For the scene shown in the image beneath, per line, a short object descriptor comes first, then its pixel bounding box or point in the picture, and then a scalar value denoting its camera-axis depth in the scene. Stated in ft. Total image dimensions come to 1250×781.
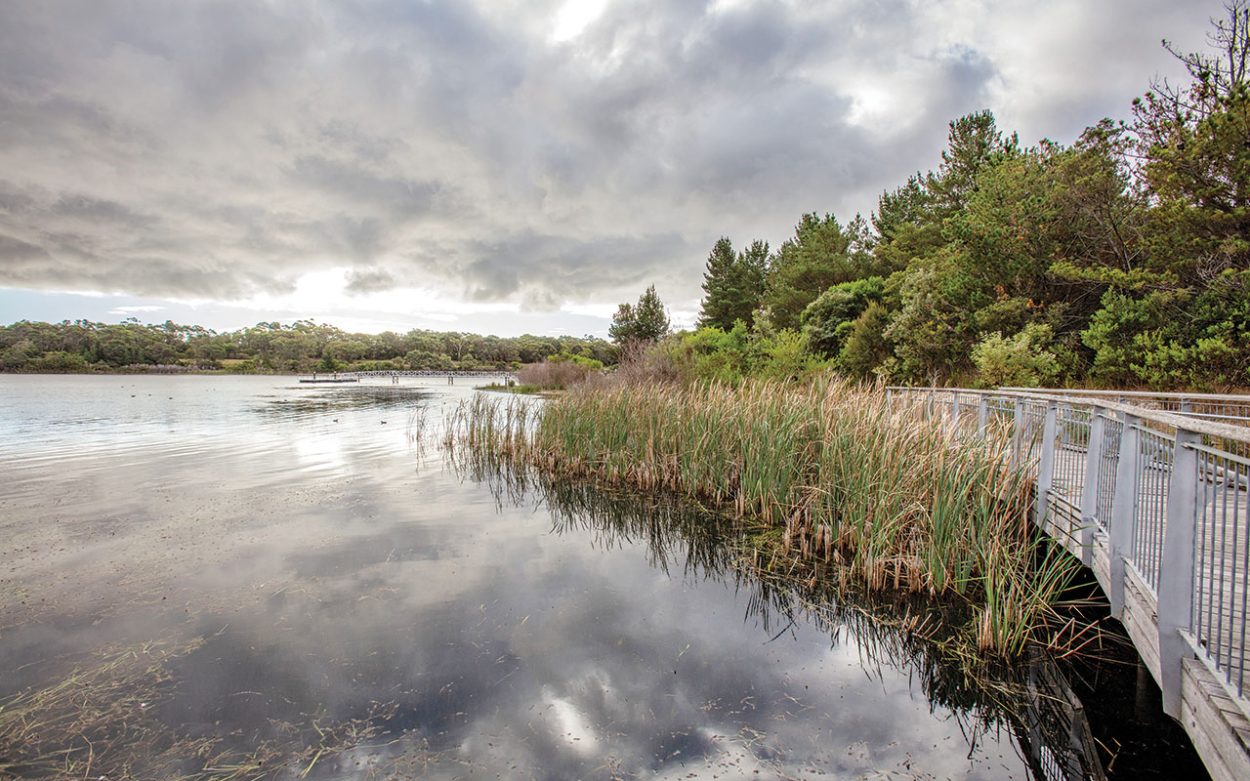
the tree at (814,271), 99.60
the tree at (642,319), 151.33
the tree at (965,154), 74.23
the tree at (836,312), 68.03
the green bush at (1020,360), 40.22
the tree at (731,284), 144.25
